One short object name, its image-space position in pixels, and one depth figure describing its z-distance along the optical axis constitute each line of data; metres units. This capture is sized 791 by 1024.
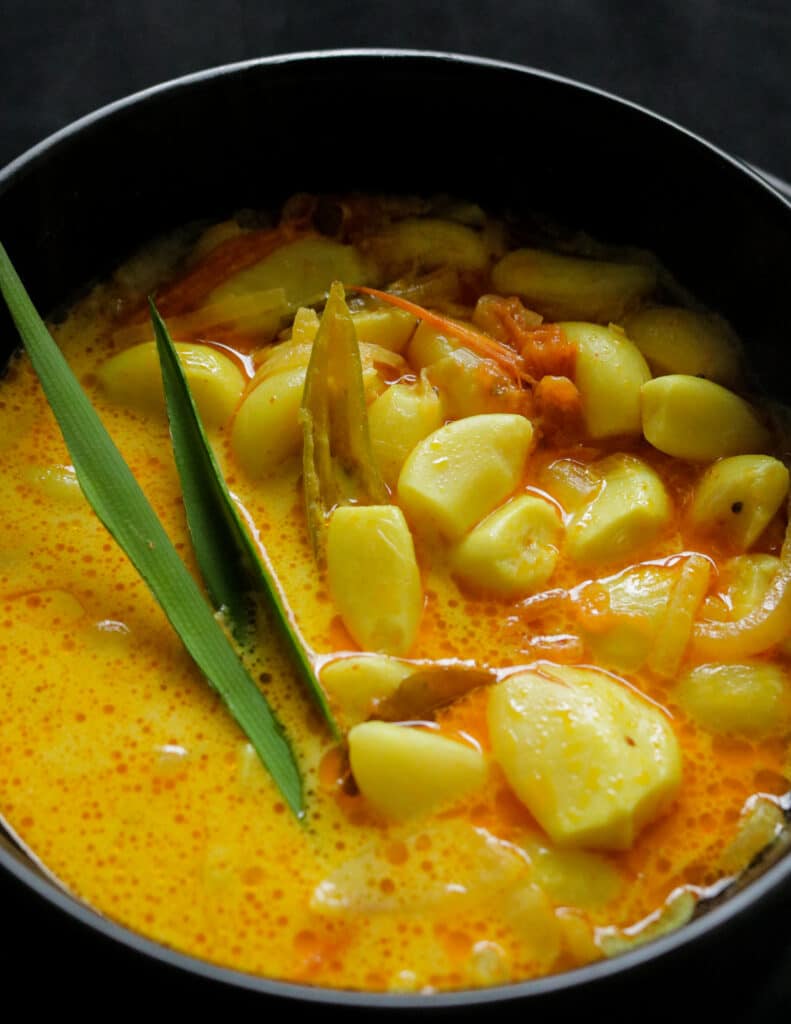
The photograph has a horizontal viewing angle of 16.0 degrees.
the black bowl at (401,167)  0.51
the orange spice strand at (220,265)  0.53
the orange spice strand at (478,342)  0.51
